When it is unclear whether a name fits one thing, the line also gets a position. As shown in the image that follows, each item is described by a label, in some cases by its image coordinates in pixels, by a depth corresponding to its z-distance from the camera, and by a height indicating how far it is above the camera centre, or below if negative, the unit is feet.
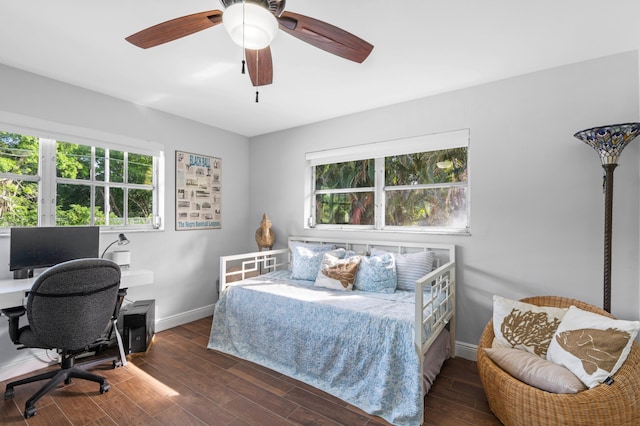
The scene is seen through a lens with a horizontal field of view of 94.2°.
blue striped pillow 8.70 -1.57
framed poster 11.10 +0.90
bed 6.07 -2.85
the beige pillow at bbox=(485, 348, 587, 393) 5.04 -2.85
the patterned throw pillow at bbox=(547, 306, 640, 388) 5.03 -2.36
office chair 5.86 -2.02
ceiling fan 4.09 +2.88
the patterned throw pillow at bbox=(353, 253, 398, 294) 8.66 -1.80
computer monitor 7.26 -0.81
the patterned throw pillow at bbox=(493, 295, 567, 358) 6.21 -2.41
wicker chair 4.71 -3.13
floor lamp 5.99 +1.32
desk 6.31 -1.71
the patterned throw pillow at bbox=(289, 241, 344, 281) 9.99 -1.57
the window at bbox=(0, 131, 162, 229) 7.81 +0.91
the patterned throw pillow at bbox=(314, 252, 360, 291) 8.90 -1.80
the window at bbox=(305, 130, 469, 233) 9.17 +1.01
